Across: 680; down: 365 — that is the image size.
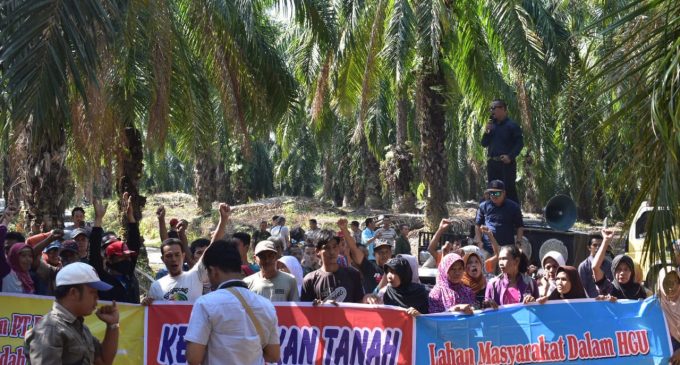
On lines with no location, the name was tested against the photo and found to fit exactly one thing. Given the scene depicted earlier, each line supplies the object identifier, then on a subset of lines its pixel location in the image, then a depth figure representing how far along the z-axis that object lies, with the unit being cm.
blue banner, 824
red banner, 824
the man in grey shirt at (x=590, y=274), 962
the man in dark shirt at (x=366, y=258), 989
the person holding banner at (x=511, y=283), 848
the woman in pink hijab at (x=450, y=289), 834
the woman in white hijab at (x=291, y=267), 957
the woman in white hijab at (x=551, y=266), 856
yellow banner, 843
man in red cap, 810
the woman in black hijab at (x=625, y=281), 889
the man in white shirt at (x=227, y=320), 544
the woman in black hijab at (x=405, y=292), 816
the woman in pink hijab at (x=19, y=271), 867
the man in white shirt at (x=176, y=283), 824
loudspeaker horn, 1477
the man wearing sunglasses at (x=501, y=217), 1185
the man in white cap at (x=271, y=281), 818
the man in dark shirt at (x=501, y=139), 1352
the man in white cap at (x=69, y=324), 518
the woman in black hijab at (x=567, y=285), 839
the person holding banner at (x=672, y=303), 840
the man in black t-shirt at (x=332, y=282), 859
